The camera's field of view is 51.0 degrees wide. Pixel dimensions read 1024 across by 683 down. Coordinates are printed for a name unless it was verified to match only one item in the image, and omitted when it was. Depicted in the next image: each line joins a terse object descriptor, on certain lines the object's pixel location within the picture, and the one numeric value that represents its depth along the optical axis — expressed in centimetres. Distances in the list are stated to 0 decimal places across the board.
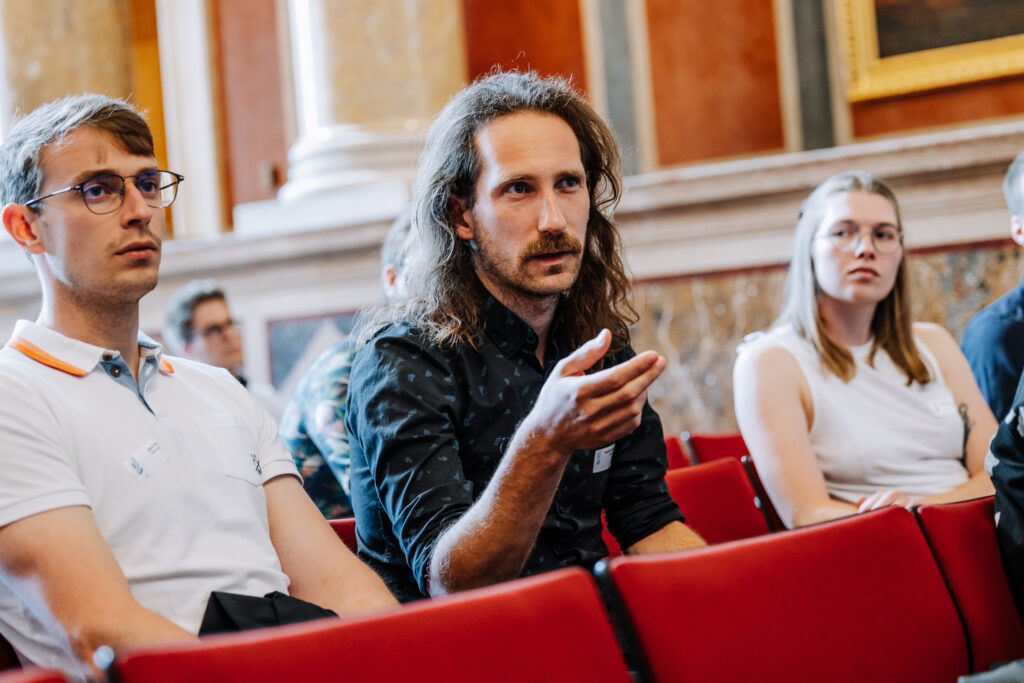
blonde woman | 234
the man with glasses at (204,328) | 400
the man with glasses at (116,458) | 135
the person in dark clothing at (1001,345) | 265
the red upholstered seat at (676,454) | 277
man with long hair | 149
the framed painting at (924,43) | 515
